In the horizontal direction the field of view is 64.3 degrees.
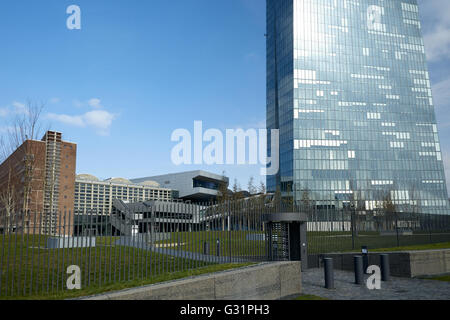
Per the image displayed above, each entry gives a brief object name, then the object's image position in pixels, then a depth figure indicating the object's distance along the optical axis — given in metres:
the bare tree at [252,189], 73.12
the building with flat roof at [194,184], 101.23
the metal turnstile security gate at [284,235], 15.33
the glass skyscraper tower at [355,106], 87.12
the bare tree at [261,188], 70.53
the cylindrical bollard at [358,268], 13.58
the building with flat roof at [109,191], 104.69
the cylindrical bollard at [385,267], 14.54
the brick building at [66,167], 77.41
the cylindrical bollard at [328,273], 12.64
